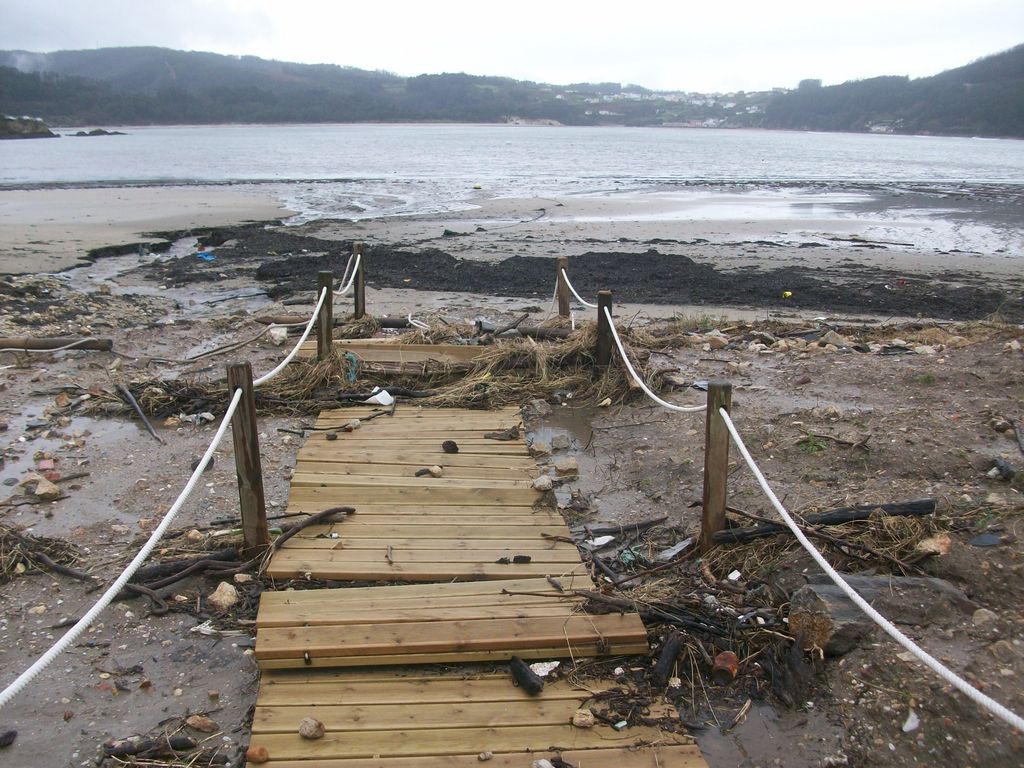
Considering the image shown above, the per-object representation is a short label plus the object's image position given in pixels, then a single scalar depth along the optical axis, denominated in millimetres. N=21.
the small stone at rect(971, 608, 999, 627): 3373
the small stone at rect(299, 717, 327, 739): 2919
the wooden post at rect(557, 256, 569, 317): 9281
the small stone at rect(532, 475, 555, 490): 5207
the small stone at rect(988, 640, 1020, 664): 3105
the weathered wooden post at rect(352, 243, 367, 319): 9727
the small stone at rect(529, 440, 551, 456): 6207
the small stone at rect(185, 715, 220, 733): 3119
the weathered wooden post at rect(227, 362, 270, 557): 4098
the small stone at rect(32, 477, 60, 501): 5285
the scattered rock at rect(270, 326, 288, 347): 9391
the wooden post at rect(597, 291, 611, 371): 7547
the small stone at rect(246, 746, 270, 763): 2816
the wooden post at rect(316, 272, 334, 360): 7637
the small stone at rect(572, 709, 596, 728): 3041
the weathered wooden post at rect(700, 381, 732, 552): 4125
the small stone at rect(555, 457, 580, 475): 5859
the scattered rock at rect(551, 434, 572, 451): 6469
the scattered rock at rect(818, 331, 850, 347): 9008
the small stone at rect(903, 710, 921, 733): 2943
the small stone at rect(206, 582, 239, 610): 4020
